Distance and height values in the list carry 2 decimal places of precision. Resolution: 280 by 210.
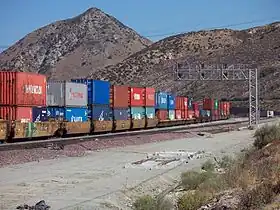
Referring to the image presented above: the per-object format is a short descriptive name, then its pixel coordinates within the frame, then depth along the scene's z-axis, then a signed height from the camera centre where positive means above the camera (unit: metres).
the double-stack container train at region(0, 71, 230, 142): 34.41 -0.20
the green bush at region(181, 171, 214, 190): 17.20 -2.26
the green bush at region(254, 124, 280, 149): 32.09 -1.82
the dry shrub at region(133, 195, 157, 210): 12.09 -2.10
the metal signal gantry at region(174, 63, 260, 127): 71.81 +3.96
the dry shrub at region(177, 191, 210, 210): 12.67 -2.14
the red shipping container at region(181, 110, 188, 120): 78.81 -1.32
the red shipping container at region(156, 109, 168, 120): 66.56 -1.13
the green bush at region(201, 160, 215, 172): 21.40 -2.37
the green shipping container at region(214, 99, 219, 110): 93.46 -0.06
